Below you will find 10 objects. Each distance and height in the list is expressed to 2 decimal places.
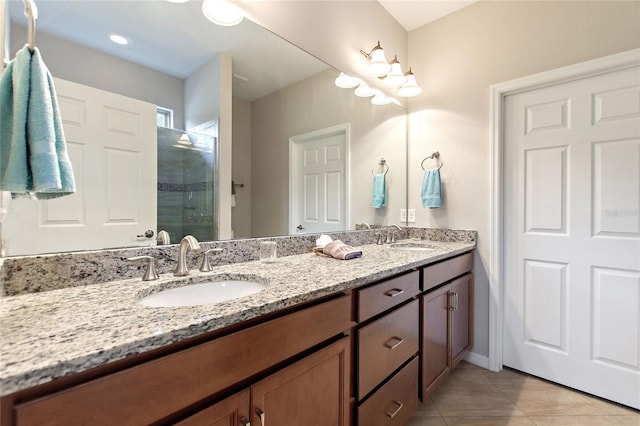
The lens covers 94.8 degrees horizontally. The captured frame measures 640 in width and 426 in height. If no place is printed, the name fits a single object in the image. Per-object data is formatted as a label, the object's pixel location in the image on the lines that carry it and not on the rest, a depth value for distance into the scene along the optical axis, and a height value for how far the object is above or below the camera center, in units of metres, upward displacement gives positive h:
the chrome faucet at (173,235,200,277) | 1.06 -0.16
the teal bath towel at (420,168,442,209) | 2.21 +0.16
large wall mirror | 1.00 +0.48
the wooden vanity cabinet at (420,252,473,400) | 1.53 -0.62
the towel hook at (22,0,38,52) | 0.79 +0.54
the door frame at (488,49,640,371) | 2.01 -0.08
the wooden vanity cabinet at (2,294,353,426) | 0.48 -0.34
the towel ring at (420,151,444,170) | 2.29 +0.43
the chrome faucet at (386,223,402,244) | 2.20 -0.19
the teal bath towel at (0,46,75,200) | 0.65 +0.18
